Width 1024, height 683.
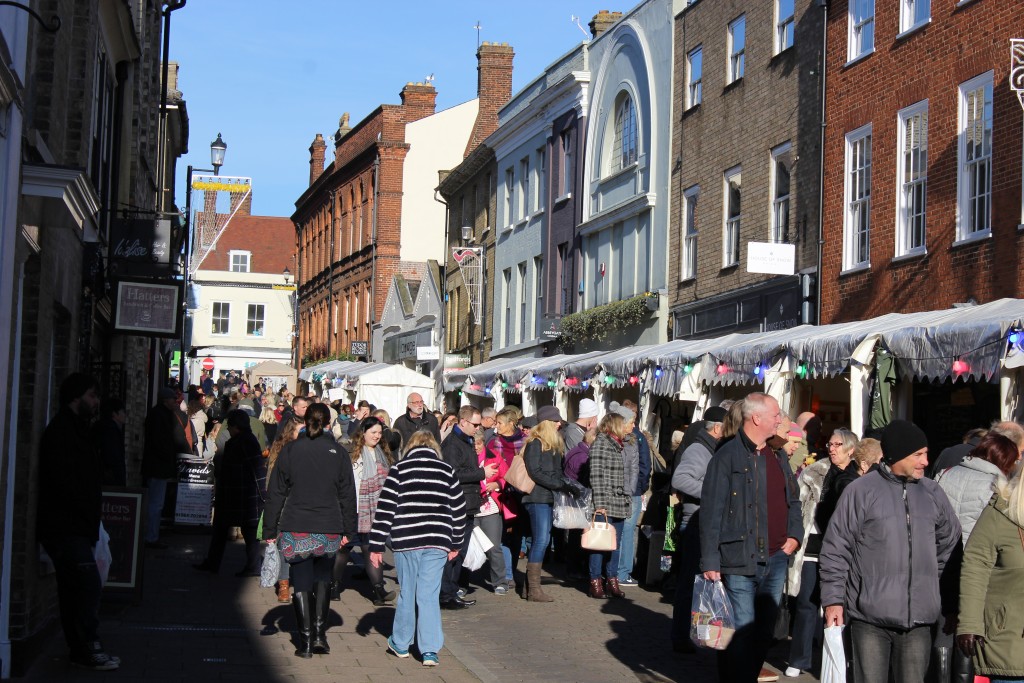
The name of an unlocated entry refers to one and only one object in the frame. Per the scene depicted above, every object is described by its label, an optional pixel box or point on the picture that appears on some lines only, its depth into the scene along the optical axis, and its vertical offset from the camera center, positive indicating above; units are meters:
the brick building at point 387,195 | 53.44 +8.87
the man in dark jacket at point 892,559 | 6.75 -0.63
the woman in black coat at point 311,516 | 10.25 -0.74
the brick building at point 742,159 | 21.48 +4.58
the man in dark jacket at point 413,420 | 17.92 +0.00
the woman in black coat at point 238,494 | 15.18 -0.86
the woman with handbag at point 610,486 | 13.86 -0.61
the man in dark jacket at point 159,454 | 17.12 -0.50
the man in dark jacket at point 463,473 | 13.25 -0.50
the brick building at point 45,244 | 8.98 +1.31
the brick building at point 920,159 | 16.30 +3.55
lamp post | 37.34 +7.19
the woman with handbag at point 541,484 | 13.83 -0.61
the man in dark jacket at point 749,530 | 8.25 -0.61
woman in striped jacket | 10.11 -0.84
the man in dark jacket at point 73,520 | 8.98 -0.70
